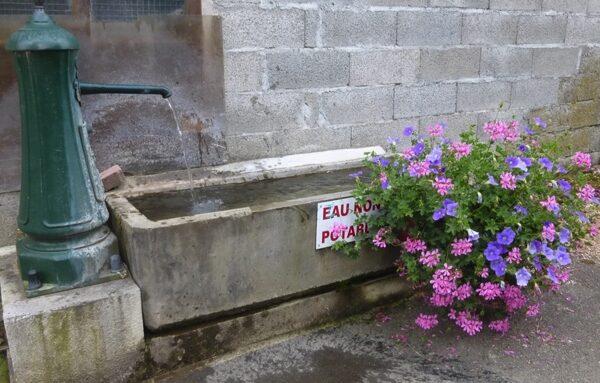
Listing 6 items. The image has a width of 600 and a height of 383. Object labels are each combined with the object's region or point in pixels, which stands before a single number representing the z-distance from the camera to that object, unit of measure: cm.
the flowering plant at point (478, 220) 247
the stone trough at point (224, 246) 238
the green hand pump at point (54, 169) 212
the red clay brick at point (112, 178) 290
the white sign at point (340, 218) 276
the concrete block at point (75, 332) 214
